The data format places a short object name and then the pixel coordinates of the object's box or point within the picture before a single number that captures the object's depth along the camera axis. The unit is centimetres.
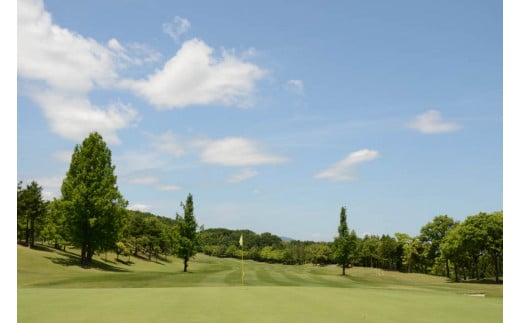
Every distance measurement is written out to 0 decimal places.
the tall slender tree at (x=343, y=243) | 7544
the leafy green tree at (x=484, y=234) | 5878
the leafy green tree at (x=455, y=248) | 6316
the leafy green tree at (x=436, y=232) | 8175
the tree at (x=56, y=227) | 4853
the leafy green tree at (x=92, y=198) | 4788
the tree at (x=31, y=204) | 6450
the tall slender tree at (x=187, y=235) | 5653
